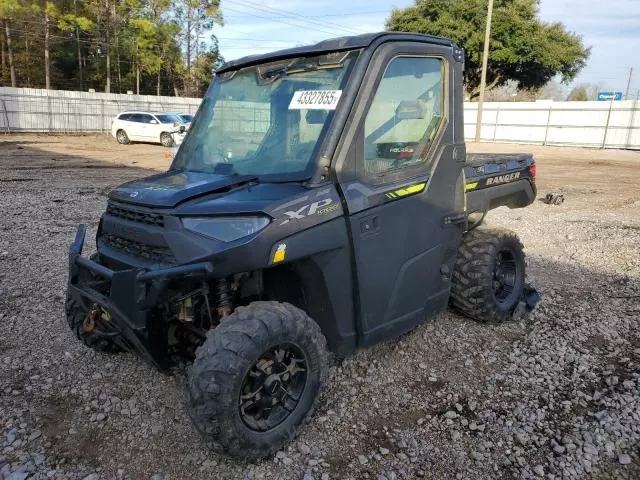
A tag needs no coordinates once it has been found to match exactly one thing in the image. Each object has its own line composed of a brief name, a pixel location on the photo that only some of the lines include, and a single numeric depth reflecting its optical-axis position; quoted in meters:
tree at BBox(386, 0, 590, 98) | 35.66
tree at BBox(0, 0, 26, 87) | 32.41
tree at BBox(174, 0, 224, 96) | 42.09
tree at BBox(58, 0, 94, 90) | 34.94
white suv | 23.77
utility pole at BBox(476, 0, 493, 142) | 24.83
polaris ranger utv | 2.69
